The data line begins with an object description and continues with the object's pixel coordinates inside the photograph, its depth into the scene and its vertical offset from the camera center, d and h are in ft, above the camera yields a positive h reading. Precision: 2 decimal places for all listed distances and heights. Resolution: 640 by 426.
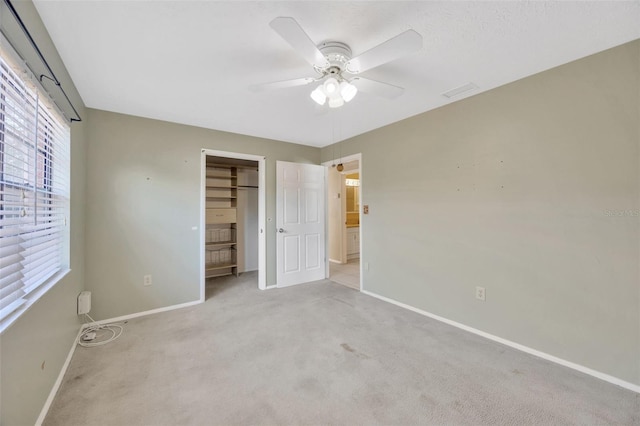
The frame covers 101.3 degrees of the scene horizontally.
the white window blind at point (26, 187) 4.07 +0.52
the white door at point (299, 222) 13.79 -0.44
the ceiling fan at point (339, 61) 4.52 +3.13
